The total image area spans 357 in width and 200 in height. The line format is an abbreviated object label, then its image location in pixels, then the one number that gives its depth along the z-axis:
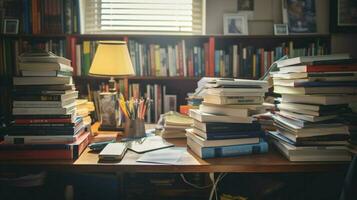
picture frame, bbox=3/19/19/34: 2.47
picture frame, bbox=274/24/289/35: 2.59
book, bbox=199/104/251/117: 1.23
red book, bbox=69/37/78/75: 2.38
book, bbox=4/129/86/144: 1.20
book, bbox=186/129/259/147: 1.19
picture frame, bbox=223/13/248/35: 2.61
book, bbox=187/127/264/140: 1.19
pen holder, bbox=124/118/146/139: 1.54
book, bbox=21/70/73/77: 1.21
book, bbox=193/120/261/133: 1.20
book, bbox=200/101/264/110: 1.24
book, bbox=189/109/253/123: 1.21
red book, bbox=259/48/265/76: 2.45
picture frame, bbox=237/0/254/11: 2.67
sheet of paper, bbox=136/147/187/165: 1.15
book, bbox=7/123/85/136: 1.20
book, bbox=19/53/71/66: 1.20
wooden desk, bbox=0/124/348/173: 1.12
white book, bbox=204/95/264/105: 1.23
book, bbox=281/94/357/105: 1.16
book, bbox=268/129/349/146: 1.17
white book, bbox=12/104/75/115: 1.20
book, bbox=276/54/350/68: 1.20
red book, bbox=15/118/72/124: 1.21
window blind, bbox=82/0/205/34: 2.73
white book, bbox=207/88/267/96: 1.23
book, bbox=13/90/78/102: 1.20
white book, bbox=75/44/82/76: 2.42
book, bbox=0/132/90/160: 1.18
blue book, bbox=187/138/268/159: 1.19
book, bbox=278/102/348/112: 1.16
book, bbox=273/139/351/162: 1.17
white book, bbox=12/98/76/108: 1.20
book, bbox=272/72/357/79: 1.19
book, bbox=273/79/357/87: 1.18
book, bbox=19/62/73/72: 1.20
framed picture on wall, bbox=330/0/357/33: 2.63
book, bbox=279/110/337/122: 1.16
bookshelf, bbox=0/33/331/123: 2.42
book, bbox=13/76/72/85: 1.21
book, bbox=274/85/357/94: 1.19
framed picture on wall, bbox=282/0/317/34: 2.61
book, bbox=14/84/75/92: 1.22
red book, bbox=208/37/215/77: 2.39
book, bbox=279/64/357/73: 1.19
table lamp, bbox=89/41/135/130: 1.96
